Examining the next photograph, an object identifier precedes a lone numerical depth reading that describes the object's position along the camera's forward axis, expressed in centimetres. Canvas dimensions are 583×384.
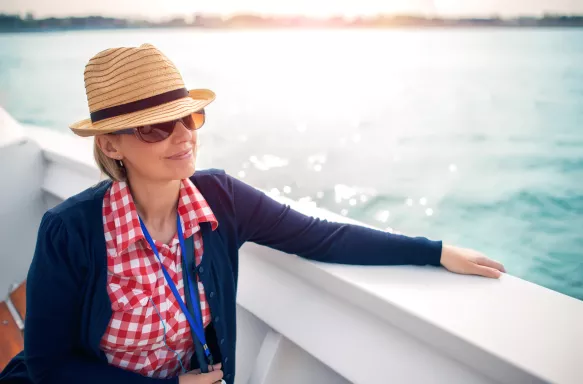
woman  88
